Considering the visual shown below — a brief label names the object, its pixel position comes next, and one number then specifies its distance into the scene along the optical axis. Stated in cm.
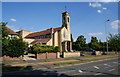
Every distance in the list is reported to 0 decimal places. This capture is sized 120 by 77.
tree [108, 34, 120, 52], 3239
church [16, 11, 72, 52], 3204
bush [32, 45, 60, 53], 2059
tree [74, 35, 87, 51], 4856
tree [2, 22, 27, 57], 1650
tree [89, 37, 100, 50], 4442
